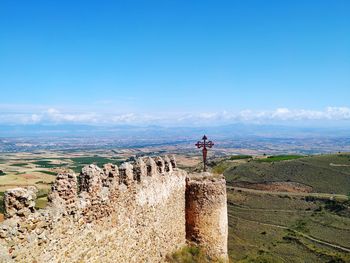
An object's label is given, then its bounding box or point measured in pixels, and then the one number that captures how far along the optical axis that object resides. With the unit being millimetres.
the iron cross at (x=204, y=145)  17842
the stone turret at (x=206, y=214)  14883
